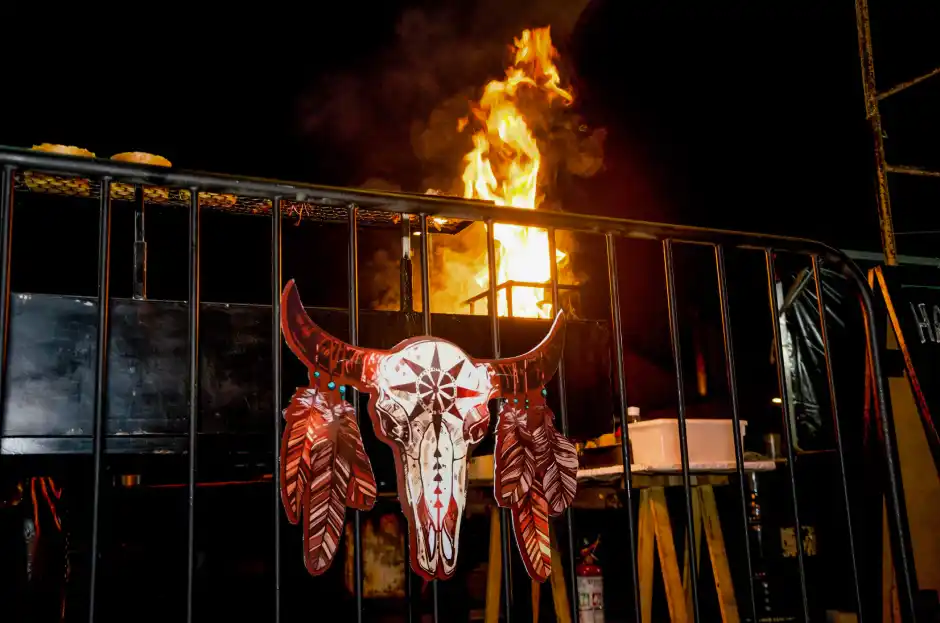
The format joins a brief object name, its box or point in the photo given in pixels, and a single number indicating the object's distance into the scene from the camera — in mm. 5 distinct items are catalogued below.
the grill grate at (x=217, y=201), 3906
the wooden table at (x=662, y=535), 3725
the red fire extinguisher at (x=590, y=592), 4445
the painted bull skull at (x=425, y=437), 2070
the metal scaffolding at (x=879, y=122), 5492
